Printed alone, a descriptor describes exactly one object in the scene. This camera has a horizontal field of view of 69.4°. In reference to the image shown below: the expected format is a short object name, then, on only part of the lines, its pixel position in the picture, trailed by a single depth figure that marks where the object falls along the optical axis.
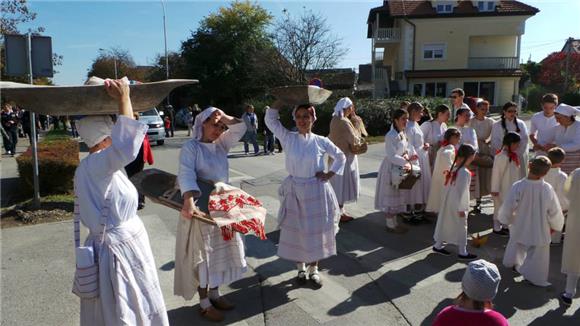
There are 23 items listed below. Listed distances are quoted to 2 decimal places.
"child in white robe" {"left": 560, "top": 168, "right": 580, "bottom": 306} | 4.31
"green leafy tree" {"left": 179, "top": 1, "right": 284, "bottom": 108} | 37.28
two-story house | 35.34
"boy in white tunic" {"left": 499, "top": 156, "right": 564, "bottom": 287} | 4.61
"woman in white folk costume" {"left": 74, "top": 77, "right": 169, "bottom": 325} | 2.46
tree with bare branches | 27.25
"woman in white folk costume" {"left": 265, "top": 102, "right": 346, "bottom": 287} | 4.55
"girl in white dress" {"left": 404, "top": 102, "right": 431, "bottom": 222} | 6.79
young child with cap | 2.35
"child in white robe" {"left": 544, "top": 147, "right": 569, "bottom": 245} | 5.93
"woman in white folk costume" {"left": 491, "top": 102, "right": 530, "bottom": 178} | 6.91
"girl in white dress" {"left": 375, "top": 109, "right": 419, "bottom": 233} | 6.23
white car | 19.42
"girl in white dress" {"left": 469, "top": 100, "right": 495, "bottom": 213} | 7.34
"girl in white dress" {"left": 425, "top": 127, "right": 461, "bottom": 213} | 6.35
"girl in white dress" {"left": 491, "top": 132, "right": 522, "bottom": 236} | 6.36
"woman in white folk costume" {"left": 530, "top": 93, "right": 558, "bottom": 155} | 6.93
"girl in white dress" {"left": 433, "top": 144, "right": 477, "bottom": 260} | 5.38
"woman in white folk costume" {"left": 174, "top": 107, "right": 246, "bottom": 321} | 3.78
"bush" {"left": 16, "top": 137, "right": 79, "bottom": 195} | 8.83
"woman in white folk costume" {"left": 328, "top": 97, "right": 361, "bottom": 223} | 6.82
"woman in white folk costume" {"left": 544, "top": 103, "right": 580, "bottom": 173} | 6.38
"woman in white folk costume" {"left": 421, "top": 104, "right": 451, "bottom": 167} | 7.26
